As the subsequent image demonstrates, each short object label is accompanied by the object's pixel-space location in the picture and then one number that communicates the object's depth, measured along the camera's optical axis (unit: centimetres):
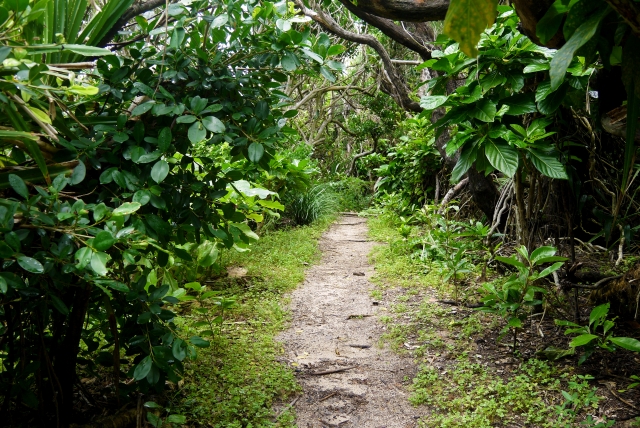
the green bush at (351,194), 1070
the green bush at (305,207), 766
